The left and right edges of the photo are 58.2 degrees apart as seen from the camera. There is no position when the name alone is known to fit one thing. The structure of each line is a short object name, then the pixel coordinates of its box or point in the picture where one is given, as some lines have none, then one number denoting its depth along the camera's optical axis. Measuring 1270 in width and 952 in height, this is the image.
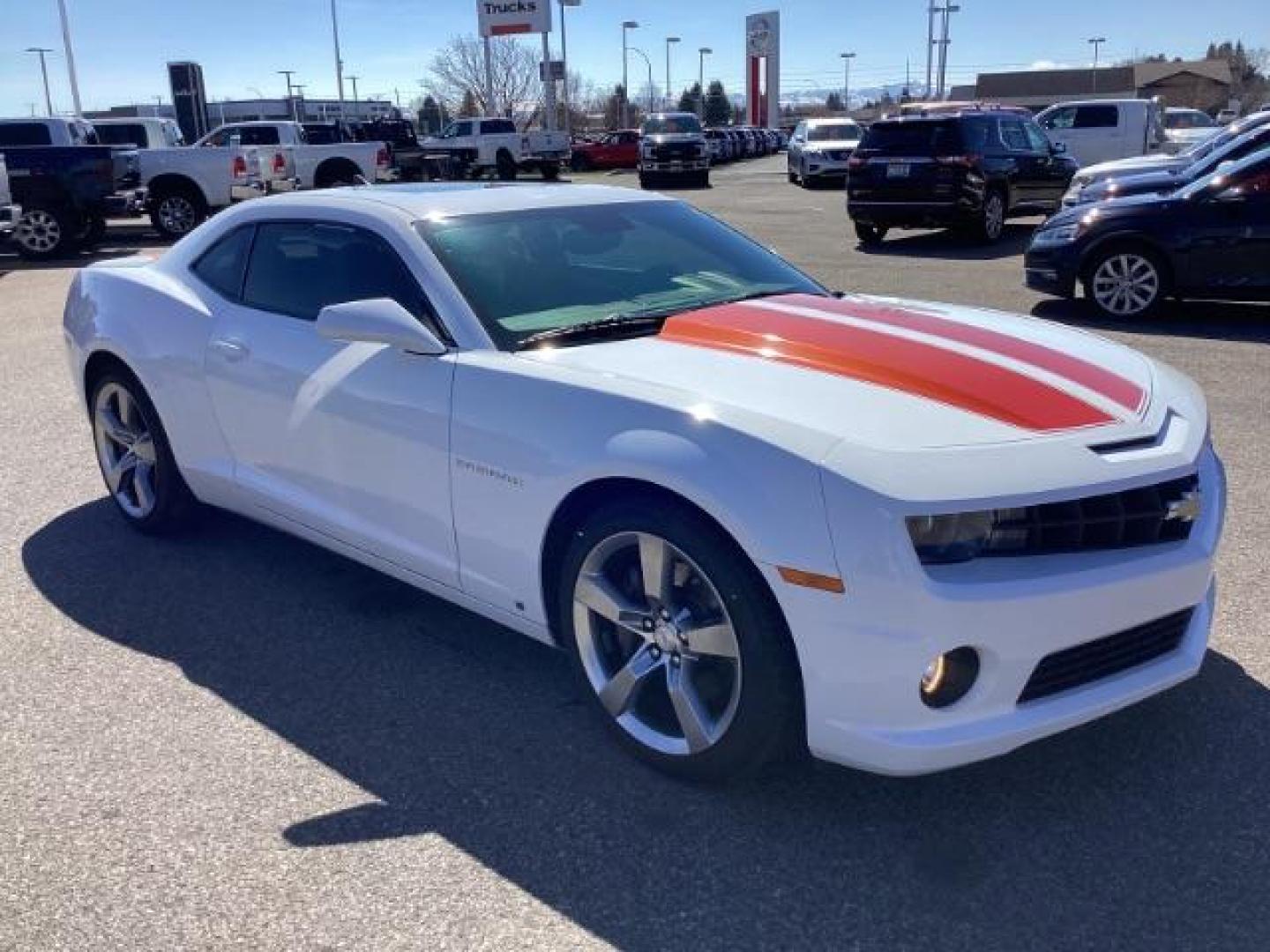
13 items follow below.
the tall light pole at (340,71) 56.67
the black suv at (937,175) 15.62
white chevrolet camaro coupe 2.61
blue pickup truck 16.84
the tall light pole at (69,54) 41.19
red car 44.62
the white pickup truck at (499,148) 35.38
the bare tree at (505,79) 81.38
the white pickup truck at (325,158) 22.13
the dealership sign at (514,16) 47.97
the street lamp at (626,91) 79.31
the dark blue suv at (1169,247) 9.23
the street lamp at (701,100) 106.01
